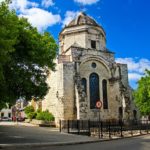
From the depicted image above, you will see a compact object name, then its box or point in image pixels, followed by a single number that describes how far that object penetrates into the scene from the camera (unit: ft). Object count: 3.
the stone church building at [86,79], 75.73
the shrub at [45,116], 77.06
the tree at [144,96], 74.51
